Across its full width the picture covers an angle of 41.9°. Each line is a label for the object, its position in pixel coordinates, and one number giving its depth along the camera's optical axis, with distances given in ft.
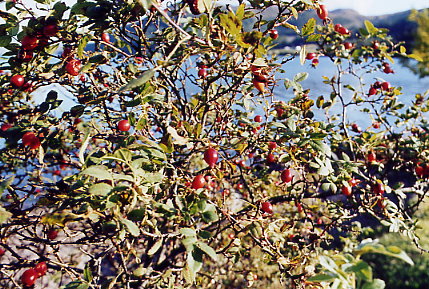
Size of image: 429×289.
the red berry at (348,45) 3.33
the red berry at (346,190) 2.26
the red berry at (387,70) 3.42
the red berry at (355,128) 3.47
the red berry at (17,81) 2.03
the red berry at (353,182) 2.37
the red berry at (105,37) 2.45
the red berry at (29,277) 2.16
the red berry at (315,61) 3.13
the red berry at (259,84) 1.95
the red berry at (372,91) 3.17
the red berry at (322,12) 2.24
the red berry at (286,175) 2.34
